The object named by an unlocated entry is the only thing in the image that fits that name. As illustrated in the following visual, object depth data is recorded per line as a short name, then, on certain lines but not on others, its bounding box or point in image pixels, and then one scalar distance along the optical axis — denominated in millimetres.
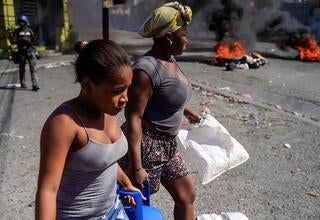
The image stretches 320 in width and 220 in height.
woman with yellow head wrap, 2146
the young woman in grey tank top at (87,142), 1368
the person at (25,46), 8039
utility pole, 7012
